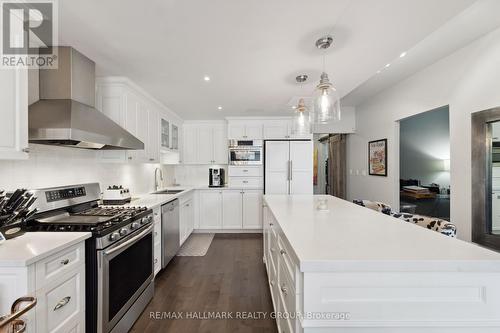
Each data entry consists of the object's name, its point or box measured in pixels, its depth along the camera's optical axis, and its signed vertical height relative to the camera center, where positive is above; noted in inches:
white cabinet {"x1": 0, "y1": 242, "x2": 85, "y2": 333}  42.6 -25.9
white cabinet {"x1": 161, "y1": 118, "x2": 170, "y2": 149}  147.8 +23.3
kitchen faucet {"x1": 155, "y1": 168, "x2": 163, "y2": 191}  159.3 -11.3
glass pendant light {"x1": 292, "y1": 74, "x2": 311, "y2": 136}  98.2 +21.7
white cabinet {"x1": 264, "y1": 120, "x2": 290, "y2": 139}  181.3 +31.3
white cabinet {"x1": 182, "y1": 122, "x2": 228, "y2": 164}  193.0 +21.3
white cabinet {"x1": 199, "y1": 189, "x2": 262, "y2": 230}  178.4 -34.5
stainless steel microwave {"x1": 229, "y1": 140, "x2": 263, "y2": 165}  181.6 +12.5
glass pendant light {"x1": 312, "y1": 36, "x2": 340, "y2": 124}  69.5 +22.0
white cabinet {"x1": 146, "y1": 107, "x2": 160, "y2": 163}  124.1 +18.4
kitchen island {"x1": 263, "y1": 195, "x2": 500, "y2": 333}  35.8 -20.7
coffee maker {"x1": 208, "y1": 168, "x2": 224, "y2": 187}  191.0 -9.3
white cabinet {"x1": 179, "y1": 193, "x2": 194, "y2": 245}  143.3 -34.6
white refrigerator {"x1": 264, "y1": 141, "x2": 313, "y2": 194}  179.0 +0.1
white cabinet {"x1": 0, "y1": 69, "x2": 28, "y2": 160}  50.9 +13.0
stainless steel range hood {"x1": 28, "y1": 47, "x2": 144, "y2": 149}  62.0 +18.1
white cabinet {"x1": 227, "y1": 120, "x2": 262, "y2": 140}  182.1 +31.5
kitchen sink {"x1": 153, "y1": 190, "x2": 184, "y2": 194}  150.4 -16.7
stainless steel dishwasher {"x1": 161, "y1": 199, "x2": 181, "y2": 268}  109.1 -33.6
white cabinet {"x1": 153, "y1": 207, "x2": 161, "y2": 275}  101.4 -33.4
